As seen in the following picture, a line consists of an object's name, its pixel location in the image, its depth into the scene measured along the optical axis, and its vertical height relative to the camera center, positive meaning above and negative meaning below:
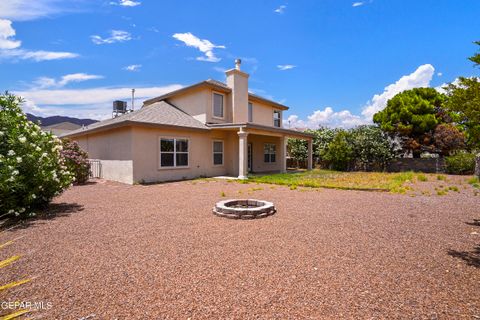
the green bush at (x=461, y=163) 17.50 -0.26
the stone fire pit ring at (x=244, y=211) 6.08 -1.22
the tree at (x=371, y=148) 20.72 +0.95
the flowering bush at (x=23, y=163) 5.67 -0.05
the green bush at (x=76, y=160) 12.09 +0.05
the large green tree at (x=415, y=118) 20.55 +3.34
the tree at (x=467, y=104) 3.77 +0.83
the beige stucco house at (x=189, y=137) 12.81 +1.35
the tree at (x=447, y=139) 19.13 +1.52
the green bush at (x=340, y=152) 20.91 +0.63
